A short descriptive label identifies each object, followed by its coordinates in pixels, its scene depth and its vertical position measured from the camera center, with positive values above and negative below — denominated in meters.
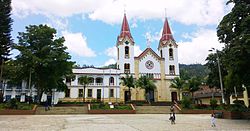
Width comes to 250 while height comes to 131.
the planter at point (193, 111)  21.48 -3.53
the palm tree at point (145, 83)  28.95 +0.05
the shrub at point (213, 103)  20.69 -2.42
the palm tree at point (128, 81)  29.12 +0.49
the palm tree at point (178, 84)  30.31 -0.04
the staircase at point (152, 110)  22.21 -3.52
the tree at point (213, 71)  23.09 +1.63
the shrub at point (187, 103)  22.58 -2.62
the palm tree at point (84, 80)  29.73 +0.73
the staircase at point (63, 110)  19.88 -3.18
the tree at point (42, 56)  22.76 +3.90
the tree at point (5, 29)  24.63 +8.27
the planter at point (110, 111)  20.38 -3.32
